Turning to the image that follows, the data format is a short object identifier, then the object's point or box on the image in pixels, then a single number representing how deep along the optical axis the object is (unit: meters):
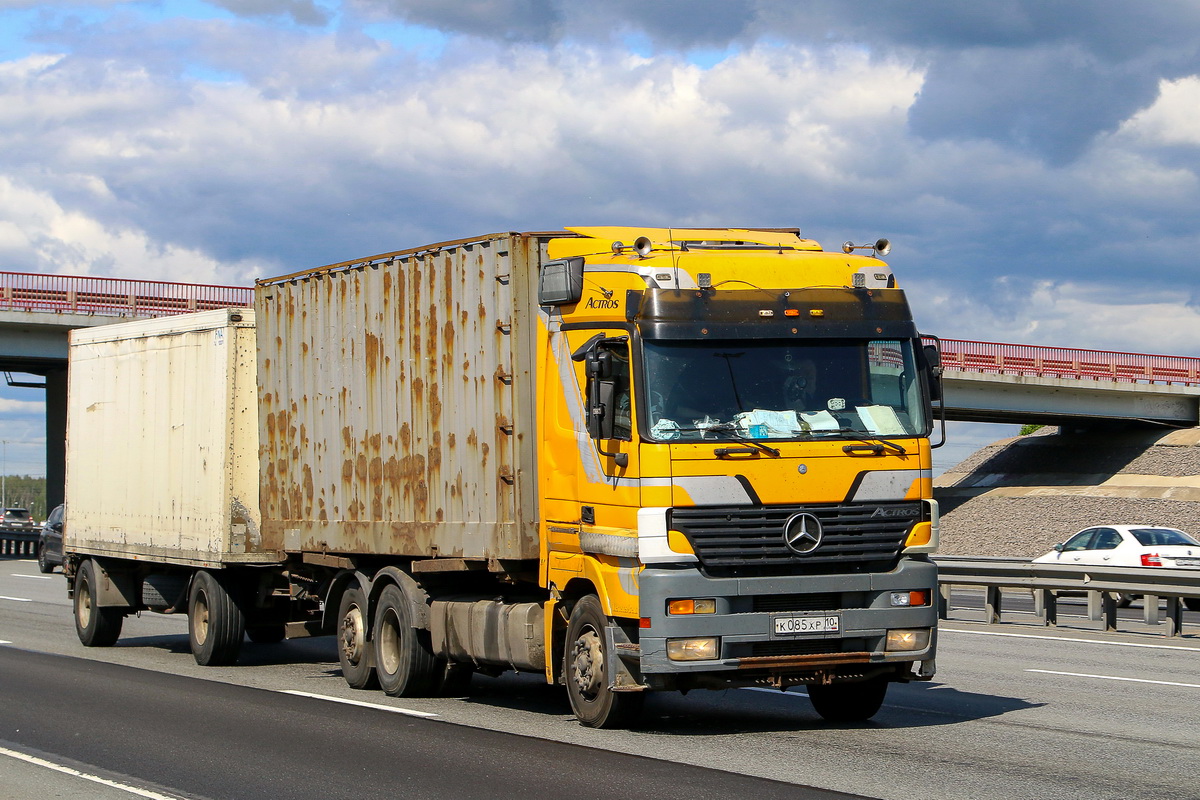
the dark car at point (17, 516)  75.19
